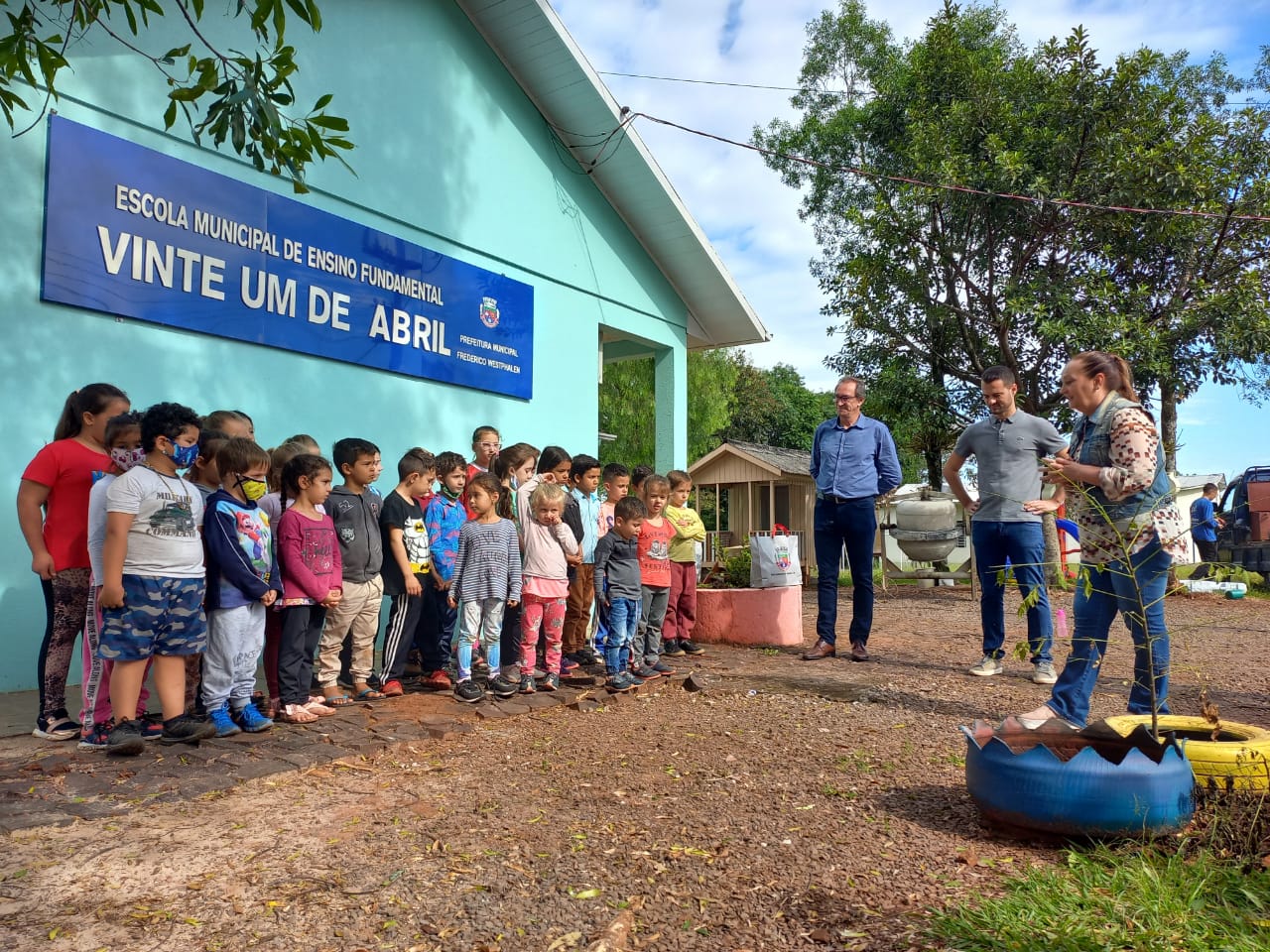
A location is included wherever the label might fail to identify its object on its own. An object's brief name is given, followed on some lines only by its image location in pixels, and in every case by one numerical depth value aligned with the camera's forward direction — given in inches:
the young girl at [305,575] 186.9
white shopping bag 311.4
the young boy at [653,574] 250.8
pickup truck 681.9
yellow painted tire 115.6
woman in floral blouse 148.5
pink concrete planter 312.3
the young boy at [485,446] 270.1
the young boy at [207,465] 181.0
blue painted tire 108.3
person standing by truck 636.7
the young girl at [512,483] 242.2
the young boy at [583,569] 268.2
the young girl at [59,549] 165.3
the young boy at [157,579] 155.5
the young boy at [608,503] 234.2
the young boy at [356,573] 205.5
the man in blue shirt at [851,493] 269.9
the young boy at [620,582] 229.8
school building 202.8
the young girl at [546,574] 223.9
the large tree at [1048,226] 501.0
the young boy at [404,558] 219.9
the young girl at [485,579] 214.5
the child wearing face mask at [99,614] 157.8
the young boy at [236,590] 172.2
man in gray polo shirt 229.5
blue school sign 206.2
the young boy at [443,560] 234.1
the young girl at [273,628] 192.9
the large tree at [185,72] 135.0
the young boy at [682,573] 299.7
